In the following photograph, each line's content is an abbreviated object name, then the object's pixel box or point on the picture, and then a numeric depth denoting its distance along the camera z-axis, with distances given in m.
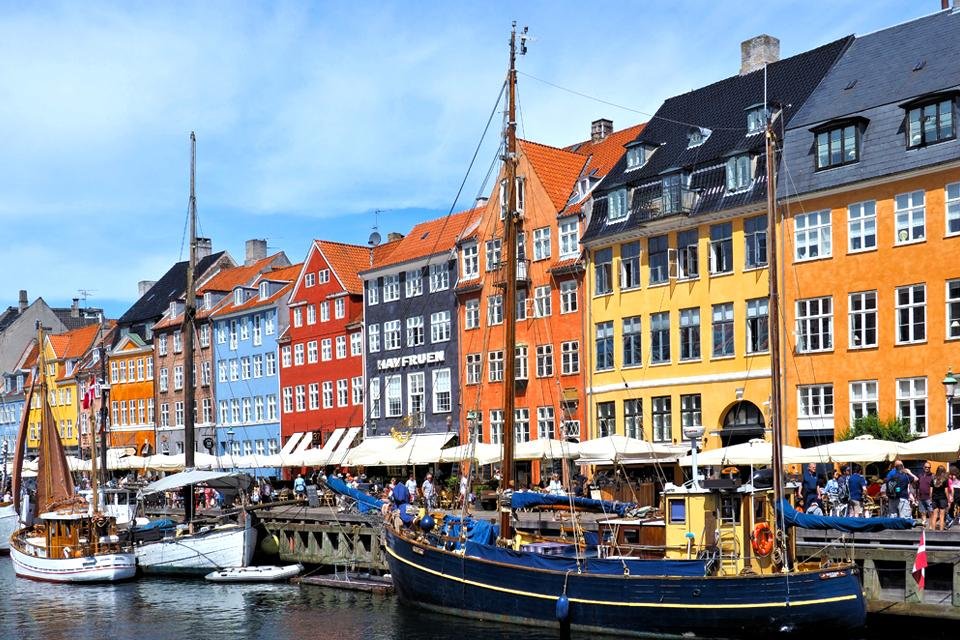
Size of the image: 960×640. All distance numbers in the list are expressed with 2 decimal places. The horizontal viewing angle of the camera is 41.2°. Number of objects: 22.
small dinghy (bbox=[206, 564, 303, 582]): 40.31
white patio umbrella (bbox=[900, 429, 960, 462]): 30.94
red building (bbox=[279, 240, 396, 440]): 66.50
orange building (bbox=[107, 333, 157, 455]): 85.31
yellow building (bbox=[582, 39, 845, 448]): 45.34
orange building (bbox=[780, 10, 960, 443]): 40.06
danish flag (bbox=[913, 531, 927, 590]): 25.11
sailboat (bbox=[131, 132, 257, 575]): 42.53
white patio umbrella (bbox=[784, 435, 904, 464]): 32.03
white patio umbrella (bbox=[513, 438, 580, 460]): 40.09
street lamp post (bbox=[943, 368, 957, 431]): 31.32
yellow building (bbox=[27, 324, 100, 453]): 95.31
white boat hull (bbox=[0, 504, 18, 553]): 56.41
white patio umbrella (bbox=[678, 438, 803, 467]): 34.53
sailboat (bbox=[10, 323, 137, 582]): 42.62
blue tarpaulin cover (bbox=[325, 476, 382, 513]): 40.94
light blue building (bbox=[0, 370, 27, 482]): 102.50
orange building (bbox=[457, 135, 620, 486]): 52.84
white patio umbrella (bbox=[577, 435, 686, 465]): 39.91
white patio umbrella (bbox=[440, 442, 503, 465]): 44.19
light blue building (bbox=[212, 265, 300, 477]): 73.31
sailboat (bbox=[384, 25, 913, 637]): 24.98
